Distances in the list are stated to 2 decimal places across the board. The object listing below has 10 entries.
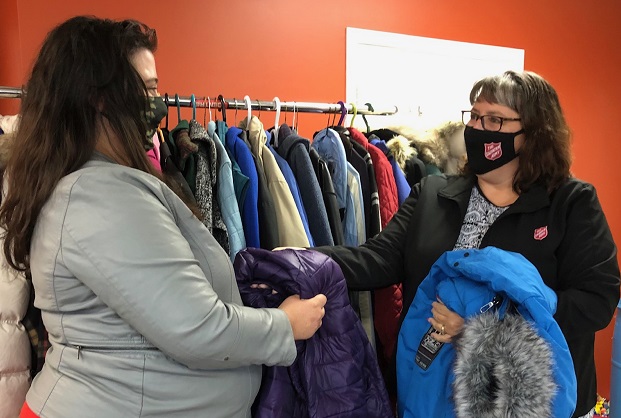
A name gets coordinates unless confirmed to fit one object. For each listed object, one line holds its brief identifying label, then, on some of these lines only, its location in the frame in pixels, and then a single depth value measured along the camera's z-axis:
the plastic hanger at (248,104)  1.66
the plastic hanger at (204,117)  2.22
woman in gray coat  0.89
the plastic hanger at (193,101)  1.61
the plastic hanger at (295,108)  1.79
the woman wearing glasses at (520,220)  1.42
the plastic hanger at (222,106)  1.65
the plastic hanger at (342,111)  1.90
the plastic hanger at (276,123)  1.71
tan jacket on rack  1.52
